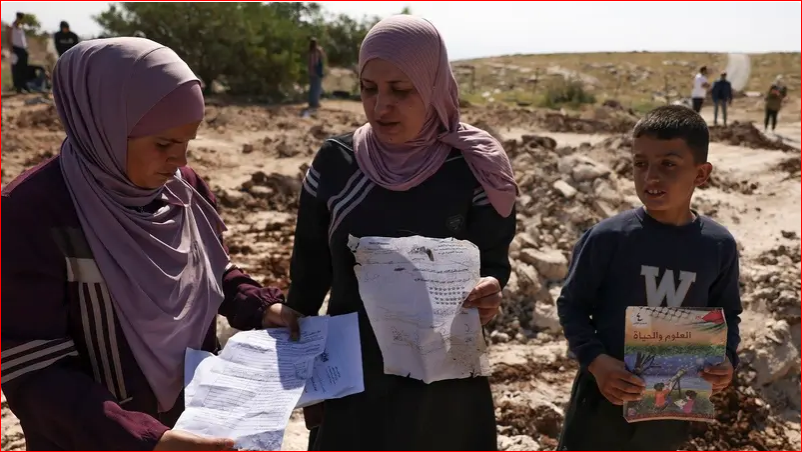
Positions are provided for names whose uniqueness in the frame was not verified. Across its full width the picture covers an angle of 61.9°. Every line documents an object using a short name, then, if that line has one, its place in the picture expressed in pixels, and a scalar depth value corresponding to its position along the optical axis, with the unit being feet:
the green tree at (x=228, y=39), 49.26
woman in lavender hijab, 4.65
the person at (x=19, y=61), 41.47
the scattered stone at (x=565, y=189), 19.34
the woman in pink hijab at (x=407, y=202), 6.19
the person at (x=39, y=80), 42.11
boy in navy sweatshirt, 6.62
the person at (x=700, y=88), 43.03
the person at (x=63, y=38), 39.99
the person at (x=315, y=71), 46.06
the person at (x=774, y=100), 43.65
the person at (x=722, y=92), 46.09
